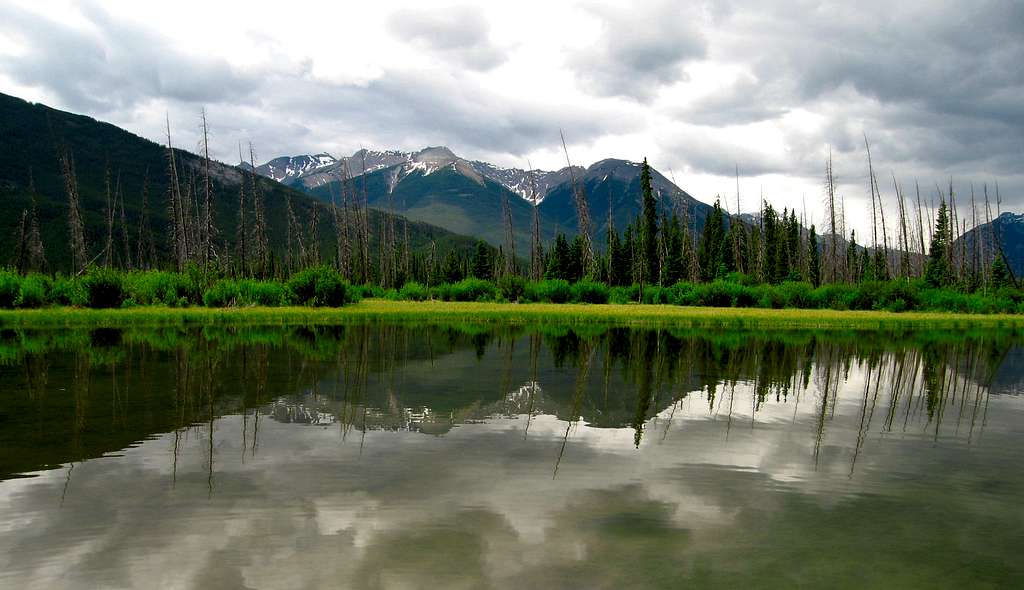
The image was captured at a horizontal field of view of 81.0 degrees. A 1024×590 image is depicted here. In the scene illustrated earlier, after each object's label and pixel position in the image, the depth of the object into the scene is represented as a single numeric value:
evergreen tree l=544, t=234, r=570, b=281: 98.07
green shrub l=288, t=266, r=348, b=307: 46.53
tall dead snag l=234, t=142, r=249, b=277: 56.97
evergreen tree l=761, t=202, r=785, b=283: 92.44
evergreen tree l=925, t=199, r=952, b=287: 81.18
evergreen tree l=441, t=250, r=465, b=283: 113.86
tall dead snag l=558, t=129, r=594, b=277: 67.44
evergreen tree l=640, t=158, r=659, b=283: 82.88
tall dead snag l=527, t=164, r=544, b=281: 76.15
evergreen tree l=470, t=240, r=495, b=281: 119.06
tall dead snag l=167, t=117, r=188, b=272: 49.34
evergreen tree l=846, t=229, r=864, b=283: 107.56
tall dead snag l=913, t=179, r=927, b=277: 80.08
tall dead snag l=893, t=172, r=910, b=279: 76.20
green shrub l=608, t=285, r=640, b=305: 64.44
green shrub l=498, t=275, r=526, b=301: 60.41
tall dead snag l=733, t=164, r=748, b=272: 83.51
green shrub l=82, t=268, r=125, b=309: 39.62
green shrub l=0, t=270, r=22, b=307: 38.62
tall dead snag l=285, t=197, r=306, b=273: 84.12
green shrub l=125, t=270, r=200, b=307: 41.91
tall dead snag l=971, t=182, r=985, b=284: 80.74
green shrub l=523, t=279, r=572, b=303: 60.47
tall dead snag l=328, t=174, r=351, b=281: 74.25
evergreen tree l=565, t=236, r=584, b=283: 99.35
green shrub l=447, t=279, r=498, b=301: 63.19
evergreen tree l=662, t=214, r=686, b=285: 86.81
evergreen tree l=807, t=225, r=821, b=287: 100.62
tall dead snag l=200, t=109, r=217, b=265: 48.03
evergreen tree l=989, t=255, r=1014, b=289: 91.75
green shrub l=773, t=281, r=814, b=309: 56.44
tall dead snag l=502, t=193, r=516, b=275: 78.24
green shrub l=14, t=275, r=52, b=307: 38.75
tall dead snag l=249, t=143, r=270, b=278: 60.81
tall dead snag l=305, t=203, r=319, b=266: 77.09
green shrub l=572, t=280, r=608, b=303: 61.31
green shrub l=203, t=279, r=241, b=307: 43.06
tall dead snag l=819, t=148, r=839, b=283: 65.93
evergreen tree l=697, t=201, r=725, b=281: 89.88
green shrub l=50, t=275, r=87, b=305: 39.91
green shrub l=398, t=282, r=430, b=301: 64.75
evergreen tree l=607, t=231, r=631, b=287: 93.44
